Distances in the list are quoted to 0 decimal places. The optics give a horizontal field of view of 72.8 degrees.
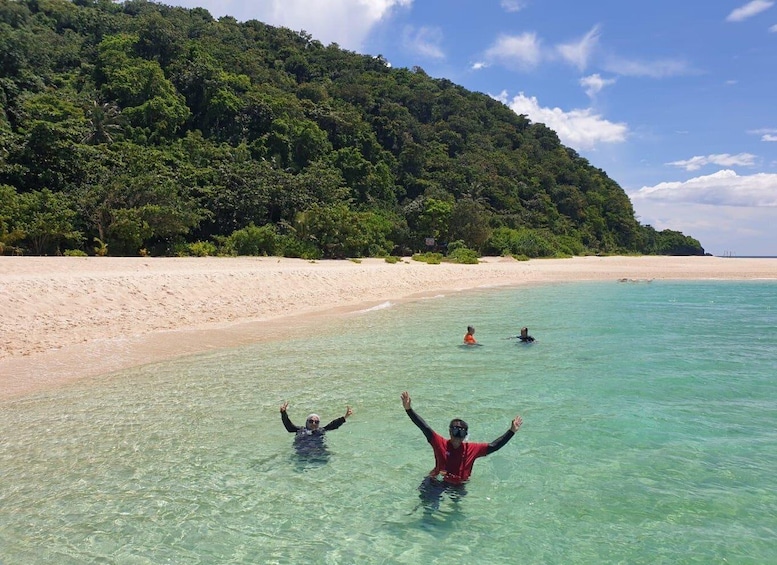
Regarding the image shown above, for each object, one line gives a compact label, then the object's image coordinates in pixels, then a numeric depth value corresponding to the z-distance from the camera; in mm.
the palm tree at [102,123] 49469
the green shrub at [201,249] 37312
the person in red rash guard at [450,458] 6145
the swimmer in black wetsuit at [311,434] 7660
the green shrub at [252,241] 39562
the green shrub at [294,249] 40781
